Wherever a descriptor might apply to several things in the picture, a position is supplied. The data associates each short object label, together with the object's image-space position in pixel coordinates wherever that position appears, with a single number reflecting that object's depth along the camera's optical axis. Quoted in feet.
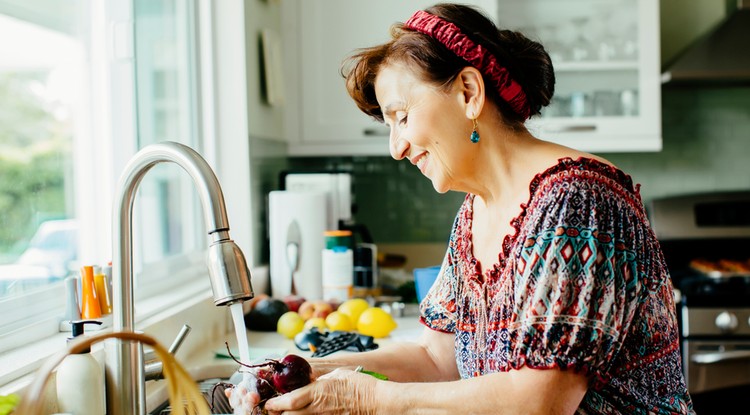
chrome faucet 3.26
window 5.34
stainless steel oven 8.86
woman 3.90
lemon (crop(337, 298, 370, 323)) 7.57
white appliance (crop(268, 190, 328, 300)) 8.64
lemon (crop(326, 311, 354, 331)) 7.29
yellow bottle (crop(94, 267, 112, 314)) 4.58
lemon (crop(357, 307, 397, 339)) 7.25
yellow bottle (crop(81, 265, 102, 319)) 4.50
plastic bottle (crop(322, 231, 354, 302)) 8.33
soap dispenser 3.83
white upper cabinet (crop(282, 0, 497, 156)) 10.26
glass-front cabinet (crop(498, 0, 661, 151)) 10.11
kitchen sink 5.24
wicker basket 2.18
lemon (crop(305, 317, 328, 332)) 7.28
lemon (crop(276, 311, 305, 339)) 7.38
